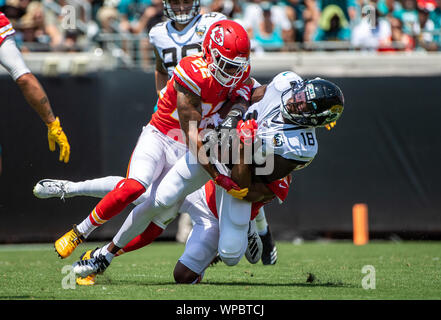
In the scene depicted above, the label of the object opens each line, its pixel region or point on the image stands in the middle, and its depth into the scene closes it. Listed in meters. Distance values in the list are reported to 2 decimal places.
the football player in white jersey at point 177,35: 12.47
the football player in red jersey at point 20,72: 10.24
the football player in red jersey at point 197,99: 10.23
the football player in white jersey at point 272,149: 9.74
